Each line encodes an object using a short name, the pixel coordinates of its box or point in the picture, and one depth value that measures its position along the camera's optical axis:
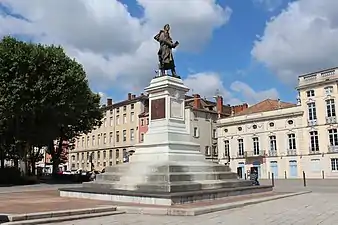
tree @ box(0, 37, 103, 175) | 29.48
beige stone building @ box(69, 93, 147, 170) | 69.06
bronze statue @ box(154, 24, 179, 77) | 20.31
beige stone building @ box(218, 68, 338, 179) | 47.19
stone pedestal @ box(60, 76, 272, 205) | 14.44
